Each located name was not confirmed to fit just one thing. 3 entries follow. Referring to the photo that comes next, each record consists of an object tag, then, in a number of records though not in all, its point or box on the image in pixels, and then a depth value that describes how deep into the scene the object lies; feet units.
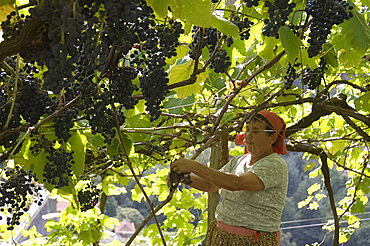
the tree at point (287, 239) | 49.07
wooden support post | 22.79
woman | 19.19
